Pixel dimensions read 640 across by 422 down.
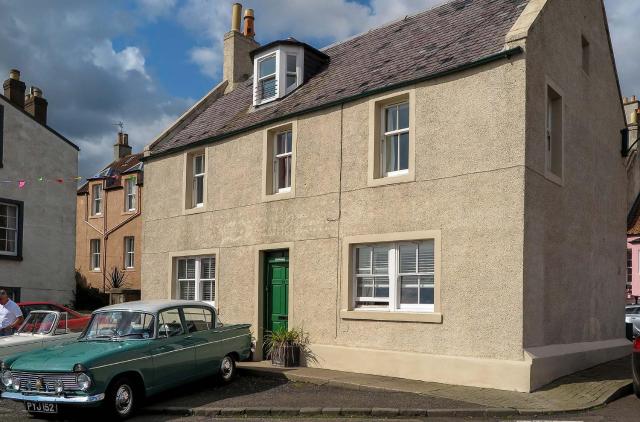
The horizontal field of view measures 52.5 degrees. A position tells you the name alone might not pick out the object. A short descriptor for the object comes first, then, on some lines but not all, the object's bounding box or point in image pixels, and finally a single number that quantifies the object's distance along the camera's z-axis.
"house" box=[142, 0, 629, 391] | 10.98
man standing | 12.95
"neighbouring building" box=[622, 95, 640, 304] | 28.69
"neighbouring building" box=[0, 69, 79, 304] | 22.62
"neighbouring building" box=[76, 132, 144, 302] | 31.84
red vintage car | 14.30
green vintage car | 8.99
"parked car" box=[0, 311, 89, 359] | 12.11
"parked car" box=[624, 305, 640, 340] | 16.67
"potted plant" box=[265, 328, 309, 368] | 13.35
